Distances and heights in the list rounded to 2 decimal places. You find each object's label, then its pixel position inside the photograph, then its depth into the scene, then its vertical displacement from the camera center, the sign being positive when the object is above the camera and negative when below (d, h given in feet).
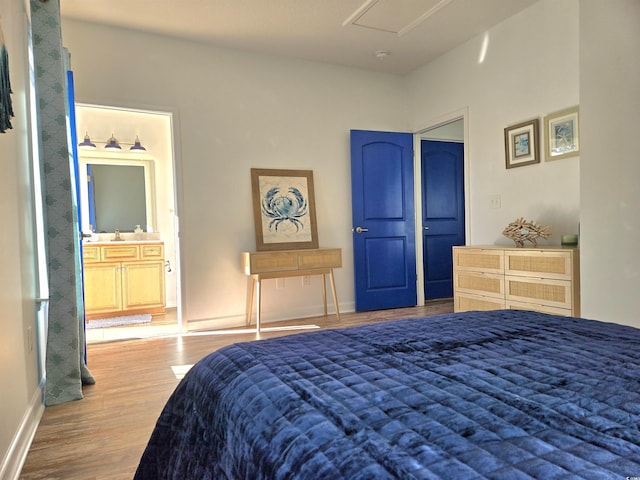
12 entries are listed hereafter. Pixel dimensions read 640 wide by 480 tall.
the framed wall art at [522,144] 11.93 +2.25
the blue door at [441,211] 18.28 +0.52
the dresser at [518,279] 9.50 -1.50
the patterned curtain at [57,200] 8.11 +0.71
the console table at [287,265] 13.44 -1.24
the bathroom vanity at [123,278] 15.81 -1.74
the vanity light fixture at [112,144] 17.31 +3.79
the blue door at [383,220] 16.07 +0.20
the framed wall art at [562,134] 10.81 +2.25
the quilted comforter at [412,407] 1.91 -1.08
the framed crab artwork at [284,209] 14.55 +0.67
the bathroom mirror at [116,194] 17.78 +1.72
